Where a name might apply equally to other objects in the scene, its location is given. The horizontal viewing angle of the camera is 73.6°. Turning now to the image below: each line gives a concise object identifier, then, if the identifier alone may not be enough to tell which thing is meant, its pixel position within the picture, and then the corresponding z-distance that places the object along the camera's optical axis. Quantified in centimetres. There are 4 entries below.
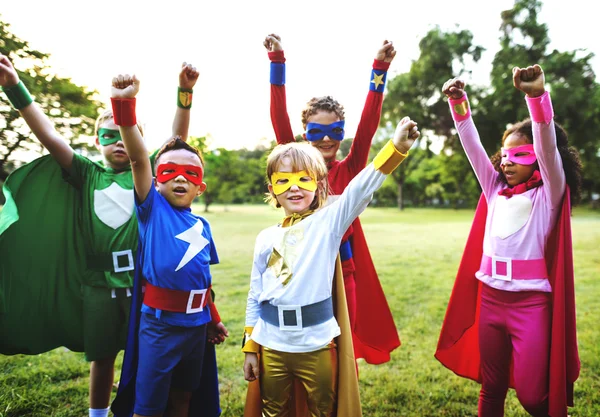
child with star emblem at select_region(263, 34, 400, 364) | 286
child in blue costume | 236
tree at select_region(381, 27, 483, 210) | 2494
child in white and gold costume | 217
